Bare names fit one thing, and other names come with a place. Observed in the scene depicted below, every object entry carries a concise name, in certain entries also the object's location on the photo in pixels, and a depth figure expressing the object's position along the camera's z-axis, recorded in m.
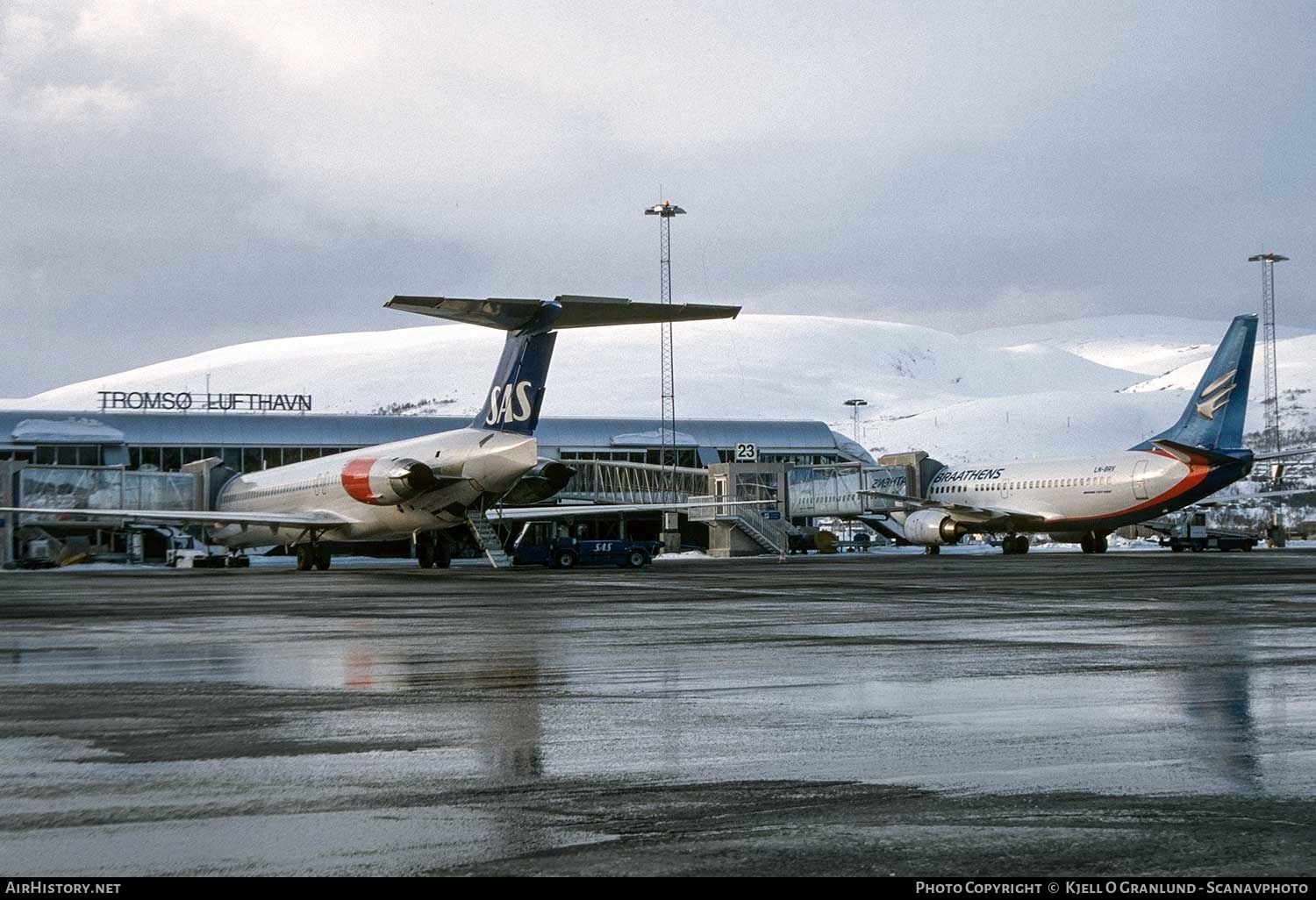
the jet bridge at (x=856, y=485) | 71.19
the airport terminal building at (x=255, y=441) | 73.50
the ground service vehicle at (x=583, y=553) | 52.88
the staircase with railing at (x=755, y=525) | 71.81
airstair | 48.97
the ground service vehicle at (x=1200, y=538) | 67.19
